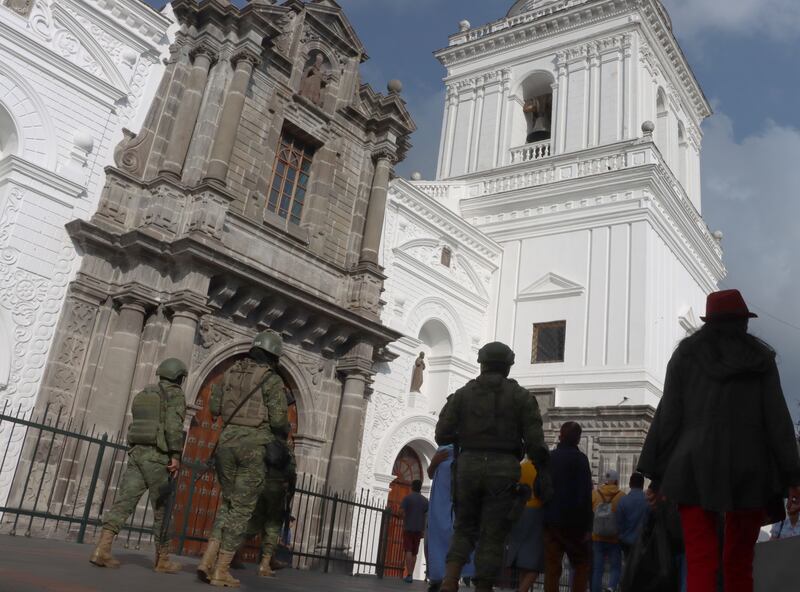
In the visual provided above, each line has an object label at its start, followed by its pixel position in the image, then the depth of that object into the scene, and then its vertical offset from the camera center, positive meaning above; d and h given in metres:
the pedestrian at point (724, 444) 3.46 +0.68
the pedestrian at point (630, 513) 7.84 +0.65
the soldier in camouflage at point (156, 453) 6.09 +0.50
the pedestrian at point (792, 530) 3.62 +0.45
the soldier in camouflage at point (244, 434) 5.68 +0.71
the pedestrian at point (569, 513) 6.36 +0.45
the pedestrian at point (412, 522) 11.00 +0.37
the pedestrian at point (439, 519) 6.67 +0.29
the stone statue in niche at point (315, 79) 15.21 +9.04
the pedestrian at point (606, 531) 8.32 +0.45
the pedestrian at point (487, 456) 4.95 +0.68
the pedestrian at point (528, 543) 6.33 +0.17
